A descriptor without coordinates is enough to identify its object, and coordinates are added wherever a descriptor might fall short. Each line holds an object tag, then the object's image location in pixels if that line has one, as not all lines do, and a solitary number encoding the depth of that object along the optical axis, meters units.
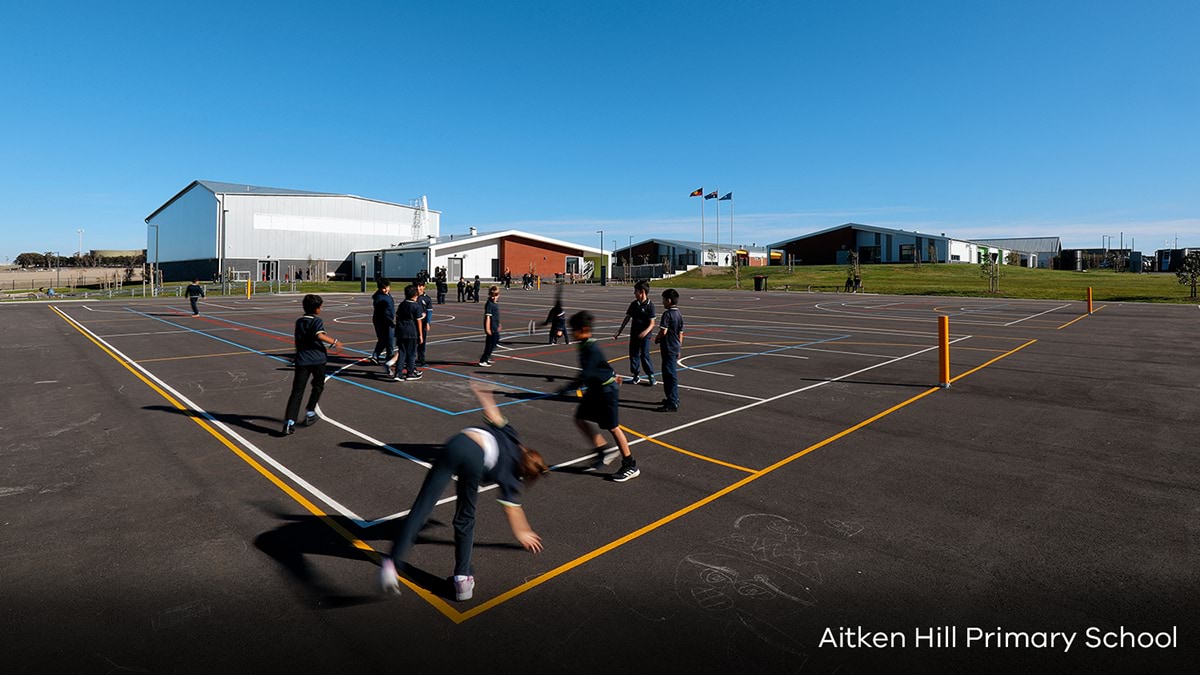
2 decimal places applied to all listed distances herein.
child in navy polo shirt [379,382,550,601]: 4.34
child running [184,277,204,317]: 30.77
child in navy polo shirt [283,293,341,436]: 9.14
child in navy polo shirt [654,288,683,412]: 10.67
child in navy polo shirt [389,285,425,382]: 13.03
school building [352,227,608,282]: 73.19
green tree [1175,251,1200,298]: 42.94
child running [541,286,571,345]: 12.52
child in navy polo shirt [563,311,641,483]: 7.23
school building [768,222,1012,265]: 86.00
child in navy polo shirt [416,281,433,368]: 14.46
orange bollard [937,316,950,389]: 12.68
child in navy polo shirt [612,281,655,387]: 11.93
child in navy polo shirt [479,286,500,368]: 14.77
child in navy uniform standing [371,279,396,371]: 13.79
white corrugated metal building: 74.19
